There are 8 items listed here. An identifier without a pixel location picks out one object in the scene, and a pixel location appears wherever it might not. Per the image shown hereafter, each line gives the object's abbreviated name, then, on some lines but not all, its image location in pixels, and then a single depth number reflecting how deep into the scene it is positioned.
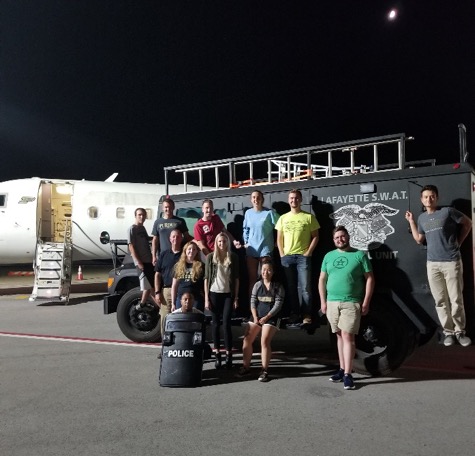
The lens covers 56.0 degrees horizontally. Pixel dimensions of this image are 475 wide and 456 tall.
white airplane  13.94
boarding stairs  11.98
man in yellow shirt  5.68
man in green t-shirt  5.06
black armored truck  5.12
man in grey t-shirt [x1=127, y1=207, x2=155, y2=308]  7.20
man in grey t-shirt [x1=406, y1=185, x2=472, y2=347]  4.93
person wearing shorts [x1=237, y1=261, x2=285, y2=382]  5.43
